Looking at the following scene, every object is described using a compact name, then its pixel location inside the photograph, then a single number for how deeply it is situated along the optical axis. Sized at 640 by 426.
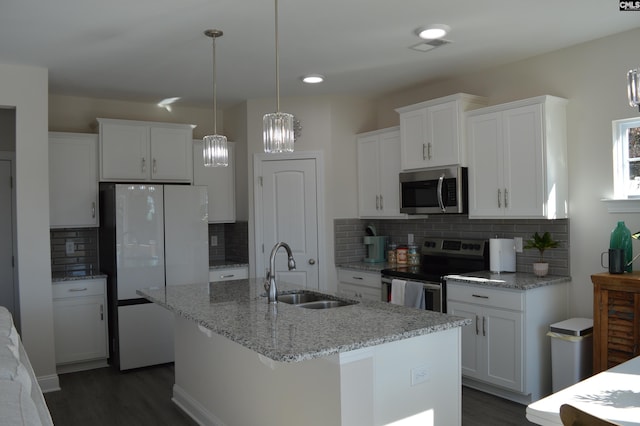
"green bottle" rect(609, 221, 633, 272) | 3.45
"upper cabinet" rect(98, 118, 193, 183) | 5.04
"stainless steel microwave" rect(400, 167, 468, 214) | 4.30
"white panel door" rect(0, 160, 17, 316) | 5.15
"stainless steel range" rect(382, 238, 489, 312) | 4.21
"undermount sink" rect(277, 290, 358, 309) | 3.16
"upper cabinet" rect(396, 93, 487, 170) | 4.26
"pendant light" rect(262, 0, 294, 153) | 2.72
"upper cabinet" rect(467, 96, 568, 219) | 3.78
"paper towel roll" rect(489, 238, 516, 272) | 4.20
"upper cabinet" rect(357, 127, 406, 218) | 5.03
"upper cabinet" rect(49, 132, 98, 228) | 4.84
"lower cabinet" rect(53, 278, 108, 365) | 4.64
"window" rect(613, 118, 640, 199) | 3.63
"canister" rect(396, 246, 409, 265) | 5.10
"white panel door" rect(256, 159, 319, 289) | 5.36
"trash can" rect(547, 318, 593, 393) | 3.46
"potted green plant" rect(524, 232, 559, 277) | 3.89
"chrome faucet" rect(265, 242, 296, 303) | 3.03
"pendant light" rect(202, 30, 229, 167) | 3.34
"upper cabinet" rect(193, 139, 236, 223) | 5.60
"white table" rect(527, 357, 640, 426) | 1.44
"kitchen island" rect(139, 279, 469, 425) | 2.22
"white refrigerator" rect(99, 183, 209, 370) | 4.75
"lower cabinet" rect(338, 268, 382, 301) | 4.87
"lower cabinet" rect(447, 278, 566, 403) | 3.64
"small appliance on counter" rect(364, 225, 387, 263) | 5.43
